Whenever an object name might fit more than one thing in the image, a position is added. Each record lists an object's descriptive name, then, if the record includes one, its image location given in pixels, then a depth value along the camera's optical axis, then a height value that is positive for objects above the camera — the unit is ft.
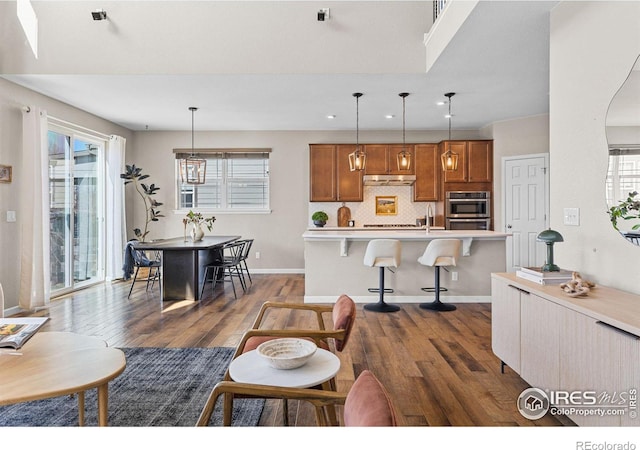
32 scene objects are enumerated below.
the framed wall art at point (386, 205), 24.52 +1.01
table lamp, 8.02 -0.44
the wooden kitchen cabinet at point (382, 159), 23.32 +3.78
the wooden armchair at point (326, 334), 6.06 -1.83
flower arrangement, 18.66 +0.09
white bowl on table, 4.86 -1.77
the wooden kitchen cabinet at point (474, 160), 22.47 +3.57
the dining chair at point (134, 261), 17.80 -1.92
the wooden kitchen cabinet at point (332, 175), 23.35 +2.80
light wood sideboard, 5.23 -2.06
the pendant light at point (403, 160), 16.09 +2.59
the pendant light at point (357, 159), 16.08 +2.64
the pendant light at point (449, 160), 16.29 +2.61
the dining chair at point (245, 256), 19.02 -1.79
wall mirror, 6.72 +1.13
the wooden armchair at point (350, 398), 3.22 -1.82
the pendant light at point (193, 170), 18.34 +2.46
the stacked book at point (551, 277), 7.84 -1.17
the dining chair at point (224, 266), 17.66 -2.06
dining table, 16.99 -2.37
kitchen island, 16.60 -2.30
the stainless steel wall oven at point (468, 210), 22.54 +0.62
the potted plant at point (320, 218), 23.30 +0.16
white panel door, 20.52 +0.80
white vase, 18.41 -0.64
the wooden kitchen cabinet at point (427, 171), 23.49 +3.06
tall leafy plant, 22.21 +1.77
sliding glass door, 17.92 +0.62
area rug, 7.02 -3.67
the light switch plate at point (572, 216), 8.37 +0.09
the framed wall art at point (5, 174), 14.50 +1.82
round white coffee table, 4.58 -1.93
